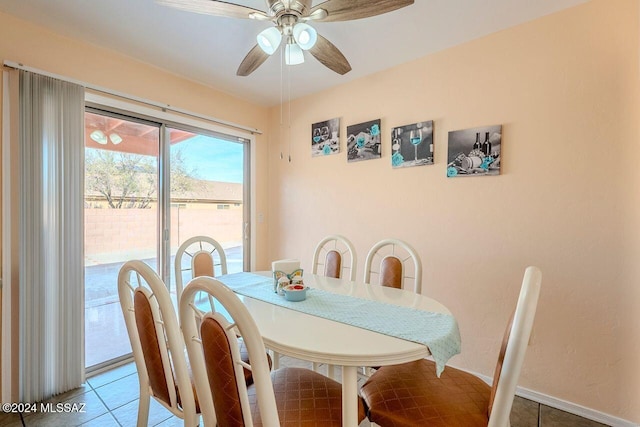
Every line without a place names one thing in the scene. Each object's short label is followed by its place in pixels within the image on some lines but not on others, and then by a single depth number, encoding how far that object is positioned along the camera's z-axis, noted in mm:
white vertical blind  1745
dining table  960
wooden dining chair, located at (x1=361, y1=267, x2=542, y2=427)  910
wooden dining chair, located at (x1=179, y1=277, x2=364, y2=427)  766
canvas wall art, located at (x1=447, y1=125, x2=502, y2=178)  1935
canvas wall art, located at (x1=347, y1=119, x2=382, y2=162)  2500
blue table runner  1039
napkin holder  1549
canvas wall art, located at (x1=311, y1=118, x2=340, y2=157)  2766
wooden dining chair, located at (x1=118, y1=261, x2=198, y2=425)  1058
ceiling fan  1293
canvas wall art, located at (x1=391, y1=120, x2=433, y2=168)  2219
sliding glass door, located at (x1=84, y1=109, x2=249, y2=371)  2191
